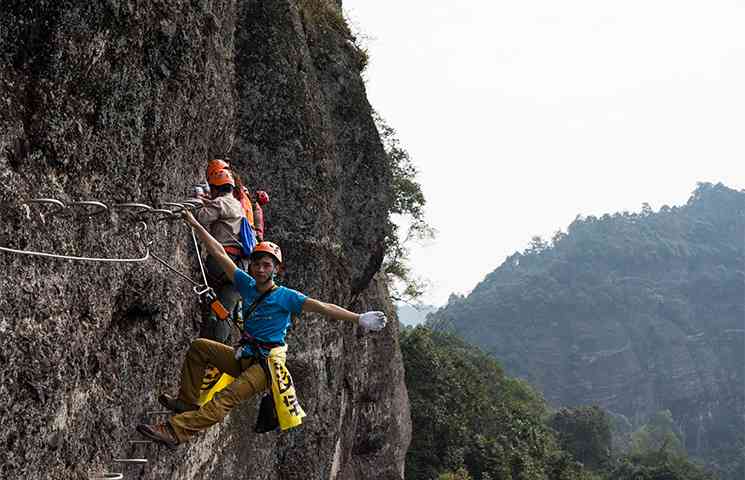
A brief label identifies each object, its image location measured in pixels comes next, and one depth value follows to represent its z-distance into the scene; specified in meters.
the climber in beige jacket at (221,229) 6.00
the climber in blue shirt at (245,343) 4.72
